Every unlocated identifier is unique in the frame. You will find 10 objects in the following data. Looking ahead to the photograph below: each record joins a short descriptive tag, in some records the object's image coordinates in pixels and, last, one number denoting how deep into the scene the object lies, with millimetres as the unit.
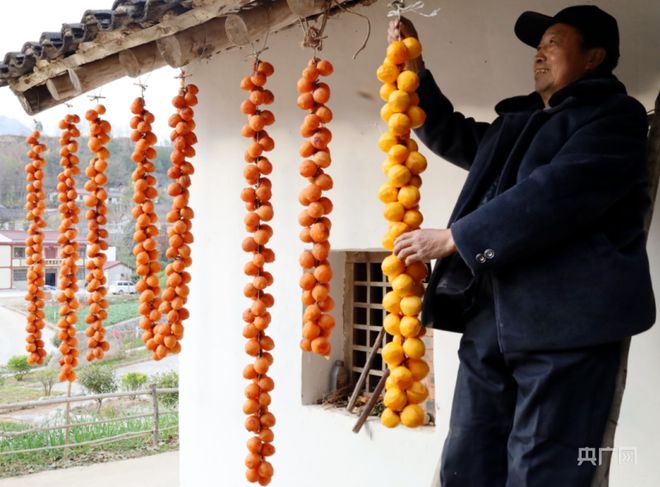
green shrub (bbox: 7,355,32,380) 8781
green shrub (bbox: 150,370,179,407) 9469
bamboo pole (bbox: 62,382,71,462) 7588
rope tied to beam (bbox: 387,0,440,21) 1992
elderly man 1578
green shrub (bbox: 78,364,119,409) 9227
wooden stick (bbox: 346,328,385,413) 3357
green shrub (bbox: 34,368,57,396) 8781
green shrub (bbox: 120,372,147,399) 9359
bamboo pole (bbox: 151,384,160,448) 8422
